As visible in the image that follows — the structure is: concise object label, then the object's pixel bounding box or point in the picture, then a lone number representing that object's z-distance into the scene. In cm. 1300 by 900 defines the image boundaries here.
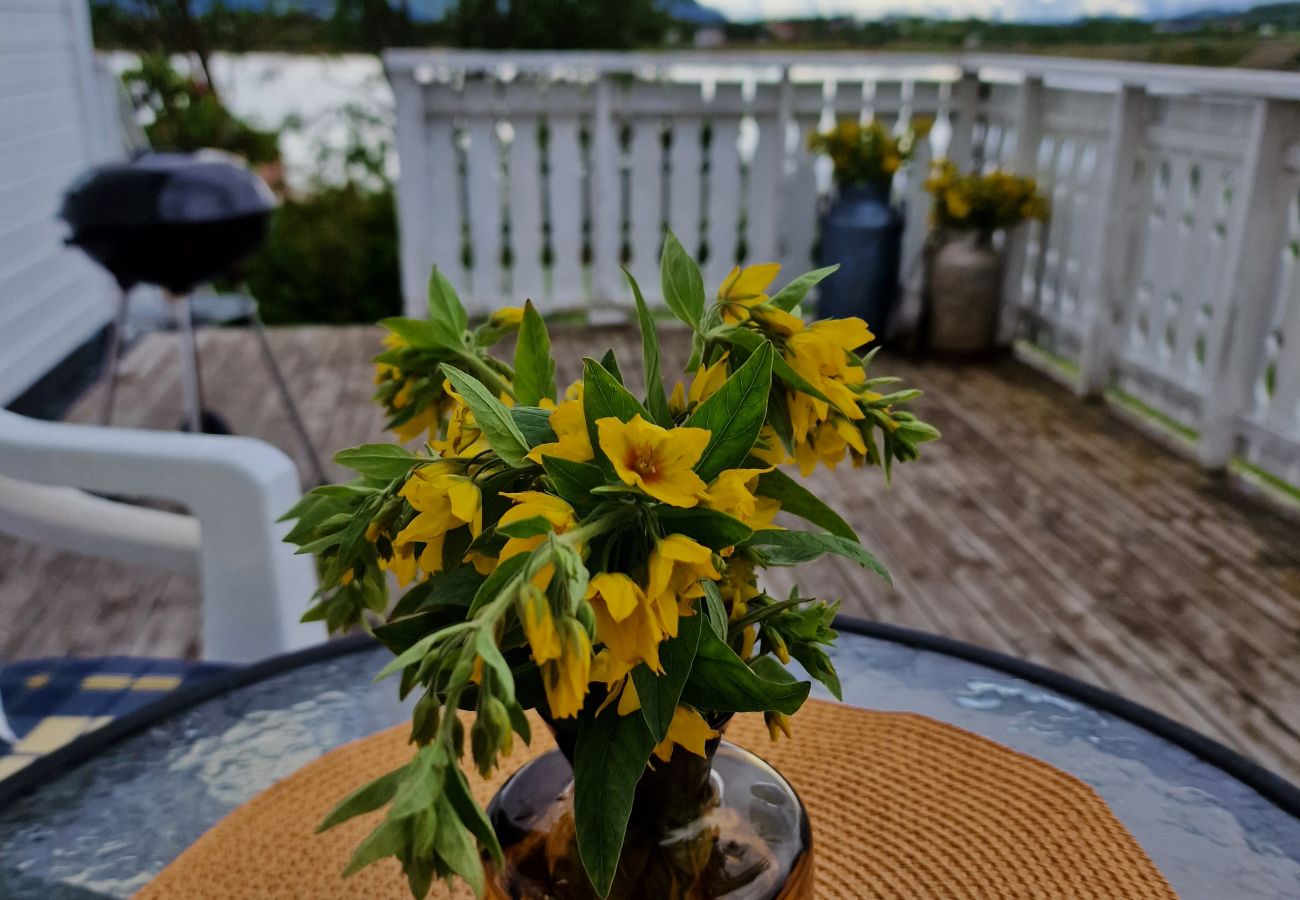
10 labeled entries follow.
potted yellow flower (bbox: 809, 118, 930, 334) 402
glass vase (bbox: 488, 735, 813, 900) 58
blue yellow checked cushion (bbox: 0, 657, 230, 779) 115
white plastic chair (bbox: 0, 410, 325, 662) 115
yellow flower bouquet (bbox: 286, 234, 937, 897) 39
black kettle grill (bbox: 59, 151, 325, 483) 243
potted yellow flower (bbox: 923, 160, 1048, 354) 386
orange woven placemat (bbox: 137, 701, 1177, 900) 75
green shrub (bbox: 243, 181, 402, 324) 591
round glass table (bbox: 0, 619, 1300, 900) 77
